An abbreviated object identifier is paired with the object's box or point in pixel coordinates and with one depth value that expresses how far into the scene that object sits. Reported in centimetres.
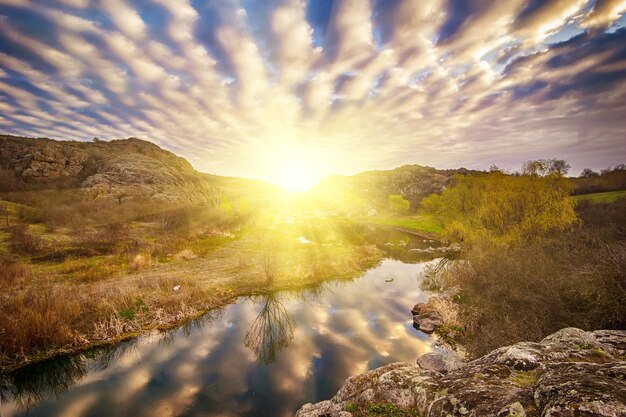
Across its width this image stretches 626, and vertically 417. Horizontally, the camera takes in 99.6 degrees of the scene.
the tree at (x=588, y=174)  10764
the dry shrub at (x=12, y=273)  1978
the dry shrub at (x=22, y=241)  2723
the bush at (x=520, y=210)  2325
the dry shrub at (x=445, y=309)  1725
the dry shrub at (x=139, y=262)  2603
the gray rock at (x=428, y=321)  1755
